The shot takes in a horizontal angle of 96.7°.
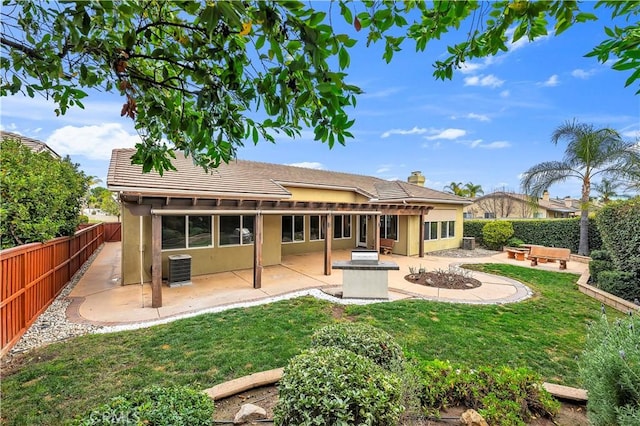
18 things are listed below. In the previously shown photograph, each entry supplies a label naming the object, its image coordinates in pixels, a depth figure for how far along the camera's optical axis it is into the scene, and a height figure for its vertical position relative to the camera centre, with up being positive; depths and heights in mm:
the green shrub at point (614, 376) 2275 -1367
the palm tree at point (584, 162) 14961 +2908
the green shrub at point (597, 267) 9859 -1853
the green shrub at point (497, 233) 18938 -1311
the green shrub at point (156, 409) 2152 -1618
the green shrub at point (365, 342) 3207 -1522
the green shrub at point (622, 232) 8539 -538
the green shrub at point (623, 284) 8328 -2069
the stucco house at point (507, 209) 34781 +701
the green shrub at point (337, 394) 2189 -1479
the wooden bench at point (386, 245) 16594 -1932
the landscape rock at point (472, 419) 2734 -2000
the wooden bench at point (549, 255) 13564 -2025
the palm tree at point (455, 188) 36553 +3265
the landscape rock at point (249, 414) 2943 -2136
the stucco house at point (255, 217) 8180 -240
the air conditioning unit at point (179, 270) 9211 -1958
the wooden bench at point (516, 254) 15423 -2204
